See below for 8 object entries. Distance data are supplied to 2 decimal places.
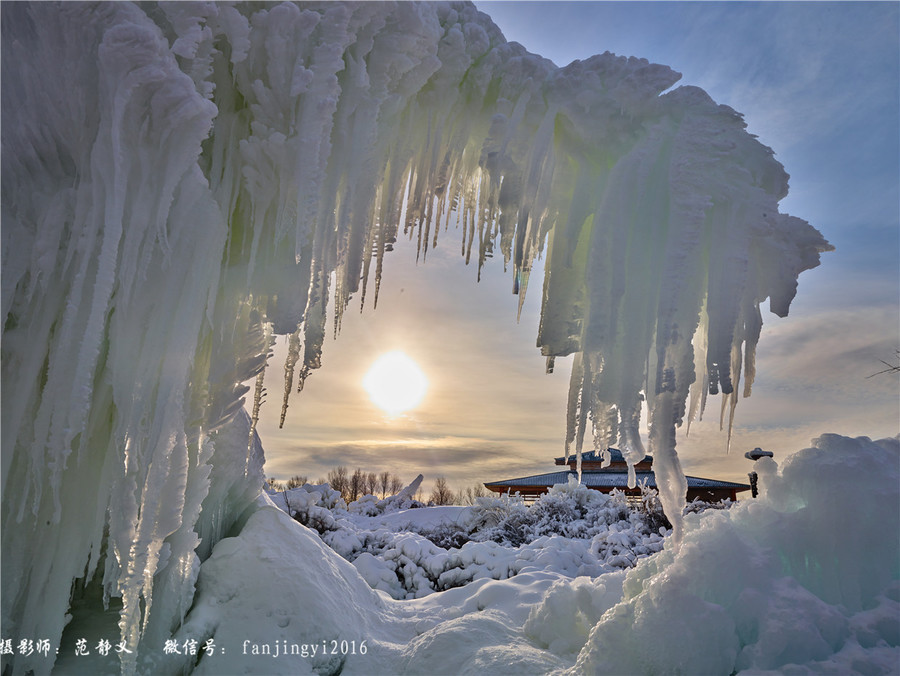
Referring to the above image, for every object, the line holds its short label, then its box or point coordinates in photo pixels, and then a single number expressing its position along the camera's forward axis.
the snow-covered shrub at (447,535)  12.50
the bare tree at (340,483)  44.13
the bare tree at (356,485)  46.40
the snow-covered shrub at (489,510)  13.57
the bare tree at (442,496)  38.72
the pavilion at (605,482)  23.55
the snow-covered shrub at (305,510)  10.23
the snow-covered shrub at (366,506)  17.52
